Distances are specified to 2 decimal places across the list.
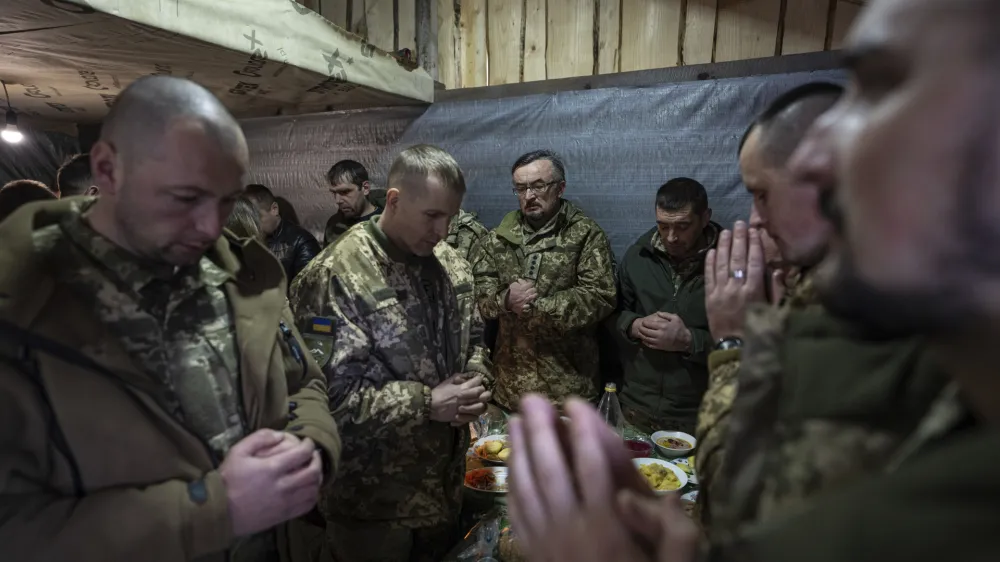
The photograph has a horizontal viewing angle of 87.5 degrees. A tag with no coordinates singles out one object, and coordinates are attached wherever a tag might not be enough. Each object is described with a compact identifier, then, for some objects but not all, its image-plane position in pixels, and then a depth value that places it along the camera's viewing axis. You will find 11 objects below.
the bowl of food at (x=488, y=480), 2.16
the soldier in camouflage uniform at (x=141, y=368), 0.97
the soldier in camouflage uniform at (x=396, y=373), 1.82
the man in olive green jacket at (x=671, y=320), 2.80
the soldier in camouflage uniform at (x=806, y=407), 0.58
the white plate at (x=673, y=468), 2.04
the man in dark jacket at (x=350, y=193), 4.23
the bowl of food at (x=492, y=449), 2.41
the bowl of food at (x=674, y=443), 2.33
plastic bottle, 2.46
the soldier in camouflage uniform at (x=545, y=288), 3.21
